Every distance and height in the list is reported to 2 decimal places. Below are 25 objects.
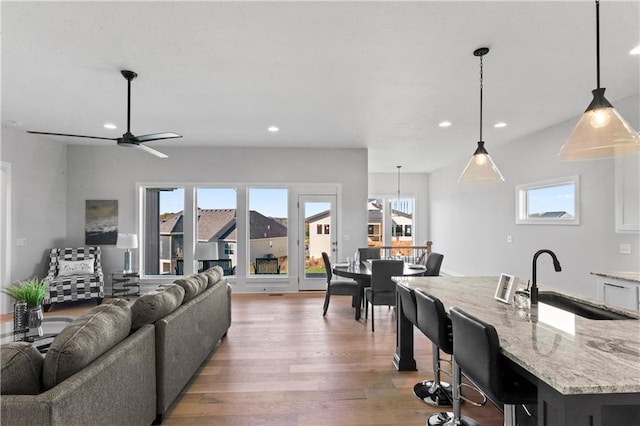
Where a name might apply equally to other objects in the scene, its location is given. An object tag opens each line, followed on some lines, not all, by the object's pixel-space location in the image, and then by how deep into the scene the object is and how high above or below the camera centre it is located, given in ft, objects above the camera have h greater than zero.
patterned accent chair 16.14 -2.98
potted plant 7.87 -2.23
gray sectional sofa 4.18 -2.38
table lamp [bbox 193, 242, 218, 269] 16.65 -1.68
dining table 14.03 -2.34
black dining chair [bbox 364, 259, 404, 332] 13.25 -2.58
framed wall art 19.77 -0.12
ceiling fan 10.01 +2.97
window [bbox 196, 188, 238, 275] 20.67 +0.27
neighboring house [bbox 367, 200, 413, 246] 32.81 -0.49
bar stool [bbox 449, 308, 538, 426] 4.48 -2.20
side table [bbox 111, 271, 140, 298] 18.63 -3.84
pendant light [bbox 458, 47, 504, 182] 9.06 +1.50
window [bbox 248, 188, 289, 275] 20.76 -0.32
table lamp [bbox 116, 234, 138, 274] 18.26 -1.32
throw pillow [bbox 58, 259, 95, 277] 17.29 -2.62
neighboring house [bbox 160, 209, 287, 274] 20.62 -0.96
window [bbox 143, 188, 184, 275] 20.53 -0.58
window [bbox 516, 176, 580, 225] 14.77 +0.96
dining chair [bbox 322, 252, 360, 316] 14.99 -3.25
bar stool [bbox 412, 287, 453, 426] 6.28 -2.44
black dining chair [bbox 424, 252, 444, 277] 15.60 -2.26
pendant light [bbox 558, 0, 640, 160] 5.67 +1.62
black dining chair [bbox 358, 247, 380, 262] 18.60 -1.95
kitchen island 3.39 -1.74
